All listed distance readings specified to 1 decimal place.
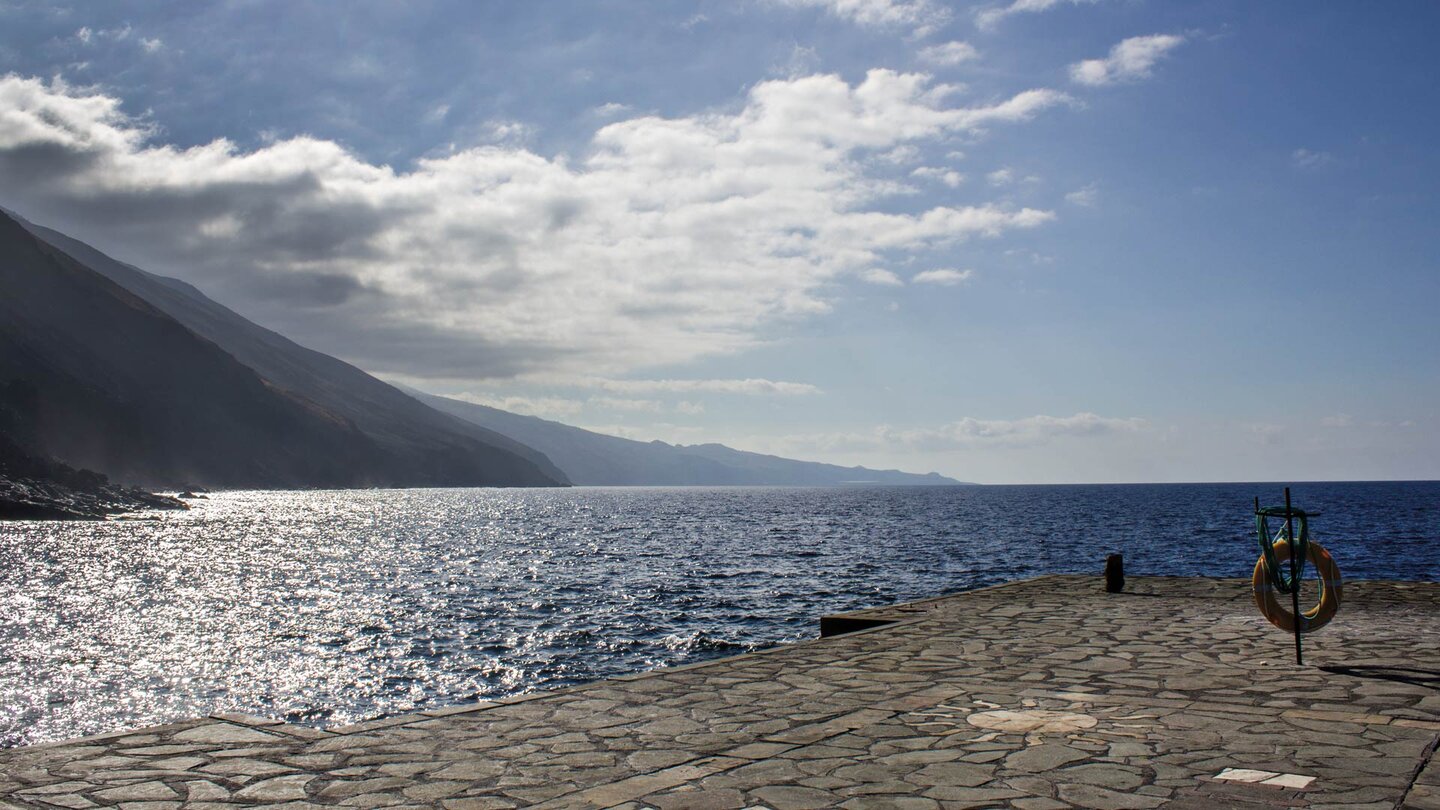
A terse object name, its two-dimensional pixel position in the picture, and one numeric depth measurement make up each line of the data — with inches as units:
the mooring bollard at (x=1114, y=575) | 671.1
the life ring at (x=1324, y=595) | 402.3
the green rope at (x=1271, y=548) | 389.7
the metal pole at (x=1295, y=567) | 379.2
